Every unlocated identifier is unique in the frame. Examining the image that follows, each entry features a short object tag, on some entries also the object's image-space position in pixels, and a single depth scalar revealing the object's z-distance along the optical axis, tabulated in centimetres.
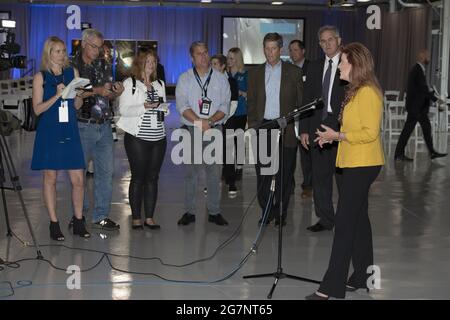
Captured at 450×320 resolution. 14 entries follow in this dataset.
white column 1559
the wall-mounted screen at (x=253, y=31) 2533
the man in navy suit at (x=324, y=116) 555
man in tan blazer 594
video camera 526
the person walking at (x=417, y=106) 1071
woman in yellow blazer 379
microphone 405
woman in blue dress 511
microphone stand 410
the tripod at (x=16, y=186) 491
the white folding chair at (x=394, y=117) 1362
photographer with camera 558
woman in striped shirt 574
